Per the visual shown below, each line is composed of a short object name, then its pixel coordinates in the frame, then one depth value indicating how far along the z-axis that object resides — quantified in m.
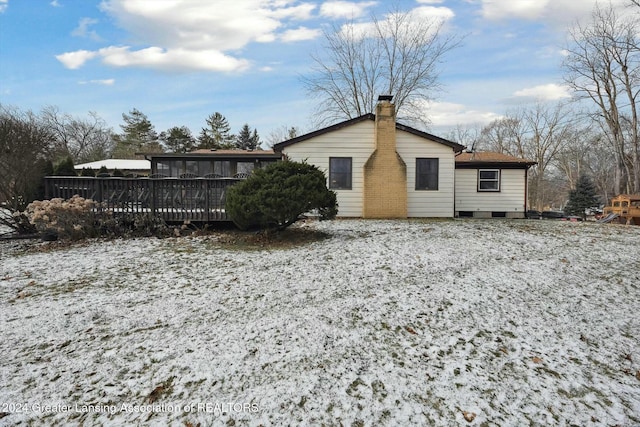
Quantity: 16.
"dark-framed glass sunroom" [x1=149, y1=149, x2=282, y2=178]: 15.41
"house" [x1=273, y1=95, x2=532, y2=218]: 12.13
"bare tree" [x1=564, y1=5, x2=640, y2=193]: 21.08
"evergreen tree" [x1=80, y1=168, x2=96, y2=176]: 13.15
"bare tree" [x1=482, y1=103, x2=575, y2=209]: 34.38
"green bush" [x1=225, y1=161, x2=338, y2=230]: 7.07
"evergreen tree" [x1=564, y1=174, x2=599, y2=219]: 23.92
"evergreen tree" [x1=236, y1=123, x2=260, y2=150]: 40.66
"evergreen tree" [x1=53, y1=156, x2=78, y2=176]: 11.27
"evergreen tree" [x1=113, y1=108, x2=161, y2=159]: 38.27
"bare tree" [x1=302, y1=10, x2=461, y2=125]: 22.08
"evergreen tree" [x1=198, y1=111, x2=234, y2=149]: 40.62
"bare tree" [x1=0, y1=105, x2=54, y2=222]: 8.12
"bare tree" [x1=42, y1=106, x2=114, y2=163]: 35.12
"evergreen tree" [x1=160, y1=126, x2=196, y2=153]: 39.94
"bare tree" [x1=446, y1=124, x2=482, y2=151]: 39.12
